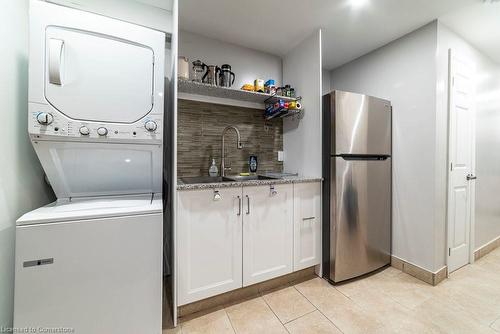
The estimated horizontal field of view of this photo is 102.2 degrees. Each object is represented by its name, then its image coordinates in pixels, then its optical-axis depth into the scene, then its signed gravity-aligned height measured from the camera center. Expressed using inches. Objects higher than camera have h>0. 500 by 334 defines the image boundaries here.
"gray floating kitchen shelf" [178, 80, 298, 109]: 70.1 +27.3
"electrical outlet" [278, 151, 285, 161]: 94.6 +4.5
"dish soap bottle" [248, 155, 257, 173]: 86.8 +0.6
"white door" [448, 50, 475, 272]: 74.1 +1.6
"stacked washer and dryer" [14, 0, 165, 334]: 37.8 -1.8
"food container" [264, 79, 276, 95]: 80.2 +31.0
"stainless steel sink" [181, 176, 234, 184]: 74.8 -5.3
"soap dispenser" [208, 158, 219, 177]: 78.5 -1.9
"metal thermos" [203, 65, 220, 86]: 70.1 +31.6
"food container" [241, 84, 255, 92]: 76.2 +29.6
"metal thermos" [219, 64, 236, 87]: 73.4 +32.9
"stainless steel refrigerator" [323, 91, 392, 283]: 70.0 -6.9
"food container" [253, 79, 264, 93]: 77.9 +31.1
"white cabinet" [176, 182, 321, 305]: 53.7 -21.3
